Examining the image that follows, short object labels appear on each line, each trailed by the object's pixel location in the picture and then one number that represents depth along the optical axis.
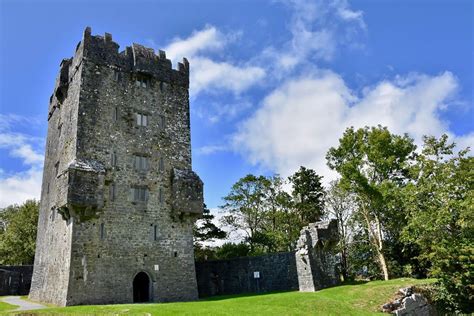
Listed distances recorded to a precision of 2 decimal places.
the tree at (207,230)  39.34
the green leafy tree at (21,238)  43.12
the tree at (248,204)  41.84
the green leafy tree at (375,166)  30.09
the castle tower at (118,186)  22.69
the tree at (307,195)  38.91
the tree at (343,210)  36.53
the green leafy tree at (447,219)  21.78
